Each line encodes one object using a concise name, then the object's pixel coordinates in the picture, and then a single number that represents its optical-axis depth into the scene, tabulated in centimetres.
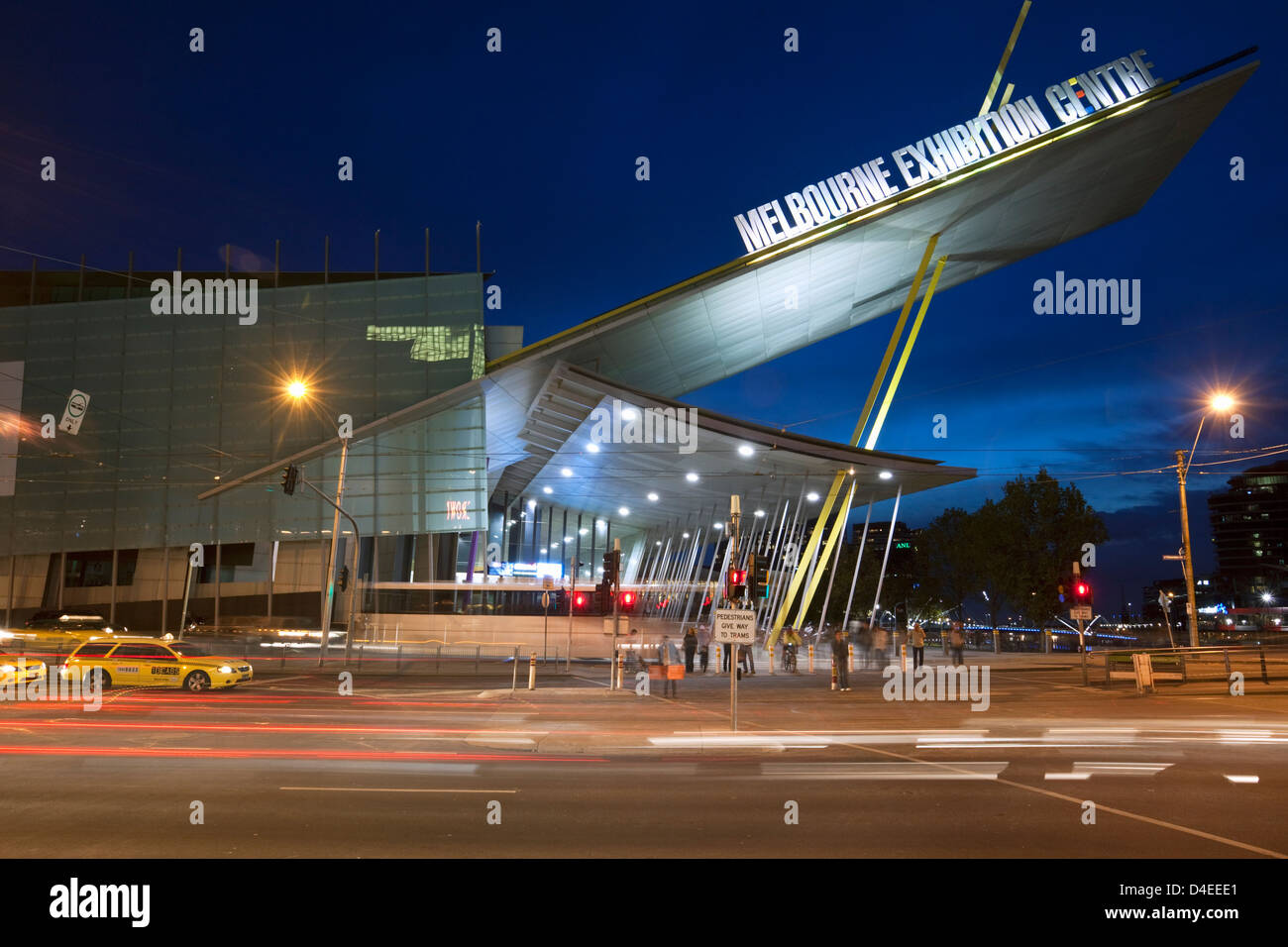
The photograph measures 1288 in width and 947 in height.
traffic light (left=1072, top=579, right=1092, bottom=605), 2544
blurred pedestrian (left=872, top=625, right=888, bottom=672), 3403
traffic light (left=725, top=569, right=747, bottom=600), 1891
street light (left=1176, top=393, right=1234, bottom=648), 2767
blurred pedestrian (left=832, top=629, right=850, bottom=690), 2431
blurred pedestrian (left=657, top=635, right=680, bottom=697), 2348
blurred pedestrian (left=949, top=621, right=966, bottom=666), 3004
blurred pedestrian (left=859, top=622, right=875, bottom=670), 3678
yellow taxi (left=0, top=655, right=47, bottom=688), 2153
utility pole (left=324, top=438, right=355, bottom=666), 3288
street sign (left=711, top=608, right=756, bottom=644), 1561
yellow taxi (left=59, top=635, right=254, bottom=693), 2355
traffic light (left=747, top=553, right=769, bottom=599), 1962
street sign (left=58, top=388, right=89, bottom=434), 5219
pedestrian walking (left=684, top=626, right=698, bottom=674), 3134
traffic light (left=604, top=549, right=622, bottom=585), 2662
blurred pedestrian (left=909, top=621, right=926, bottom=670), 2845
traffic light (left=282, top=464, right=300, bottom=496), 2864
